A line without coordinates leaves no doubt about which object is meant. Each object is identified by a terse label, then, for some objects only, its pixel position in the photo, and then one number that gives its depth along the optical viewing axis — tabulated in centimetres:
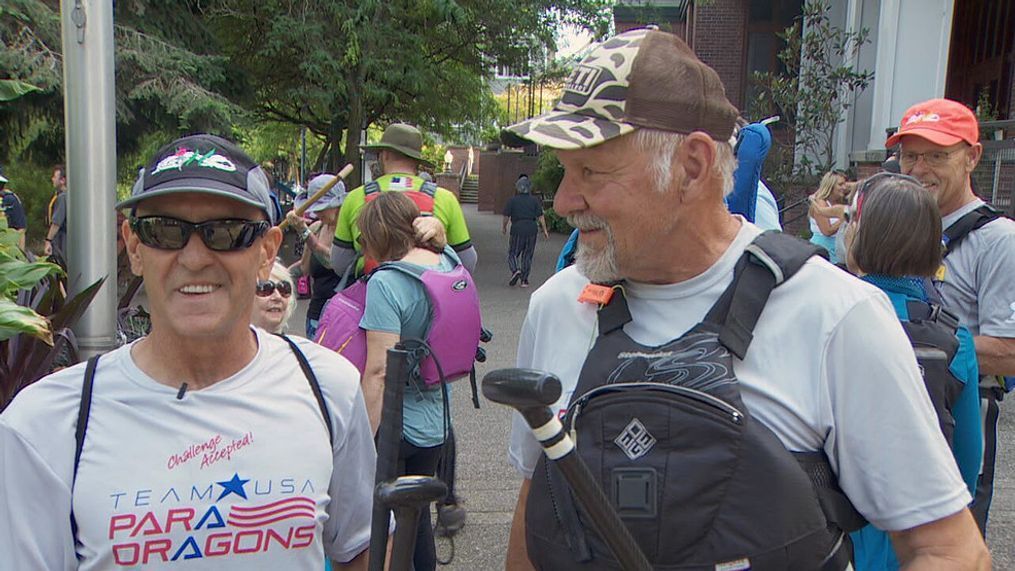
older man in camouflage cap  147
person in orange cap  302
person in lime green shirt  476
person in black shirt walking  1534
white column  1269
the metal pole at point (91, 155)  337
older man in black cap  160
